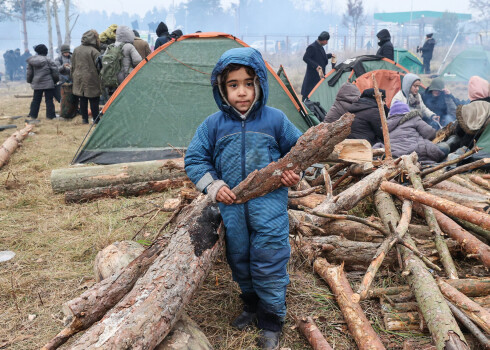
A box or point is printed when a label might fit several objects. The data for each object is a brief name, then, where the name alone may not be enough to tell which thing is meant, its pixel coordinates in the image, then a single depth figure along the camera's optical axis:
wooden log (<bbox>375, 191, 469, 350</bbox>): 2.08
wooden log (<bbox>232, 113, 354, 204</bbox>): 2.21
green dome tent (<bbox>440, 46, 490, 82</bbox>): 15.91
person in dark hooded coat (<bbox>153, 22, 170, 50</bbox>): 9.82
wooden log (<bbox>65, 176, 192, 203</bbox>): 4.87
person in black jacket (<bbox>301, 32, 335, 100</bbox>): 10.61
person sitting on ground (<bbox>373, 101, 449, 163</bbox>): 5.55
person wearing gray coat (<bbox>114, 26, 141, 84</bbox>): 8.52
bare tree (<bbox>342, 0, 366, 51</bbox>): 46.50
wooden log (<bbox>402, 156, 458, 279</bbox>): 2.84
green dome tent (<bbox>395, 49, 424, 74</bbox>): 15.40
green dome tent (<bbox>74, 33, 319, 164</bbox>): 6.29
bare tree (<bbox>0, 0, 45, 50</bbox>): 38.80
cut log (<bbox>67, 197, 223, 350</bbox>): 1.75
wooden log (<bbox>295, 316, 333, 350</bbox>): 2.30
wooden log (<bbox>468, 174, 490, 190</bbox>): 4.73
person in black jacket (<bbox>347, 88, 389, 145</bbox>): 5.50
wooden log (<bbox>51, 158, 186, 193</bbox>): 5.04
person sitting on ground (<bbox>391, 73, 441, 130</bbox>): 7.81
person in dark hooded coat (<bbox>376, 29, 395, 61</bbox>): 10.01
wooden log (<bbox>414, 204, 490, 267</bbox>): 2.88
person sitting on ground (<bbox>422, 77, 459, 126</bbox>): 9.18
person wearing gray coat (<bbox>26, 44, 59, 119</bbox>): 10.30
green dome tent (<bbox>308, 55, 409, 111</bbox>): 8.62
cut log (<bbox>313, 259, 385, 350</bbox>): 2.28
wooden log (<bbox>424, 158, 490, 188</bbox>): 3.63
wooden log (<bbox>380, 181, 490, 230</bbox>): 2.83
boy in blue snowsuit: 2.29
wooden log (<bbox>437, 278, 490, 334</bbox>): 2.26
